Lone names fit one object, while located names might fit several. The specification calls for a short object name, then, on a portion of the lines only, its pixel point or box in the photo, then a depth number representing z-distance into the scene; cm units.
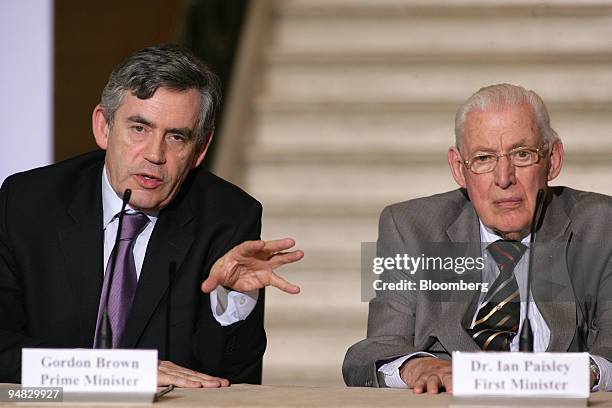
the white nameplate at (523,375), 547
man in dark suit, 594
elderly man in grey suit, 580
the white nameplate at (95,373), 549
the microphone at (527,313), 555
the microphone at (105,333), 558
